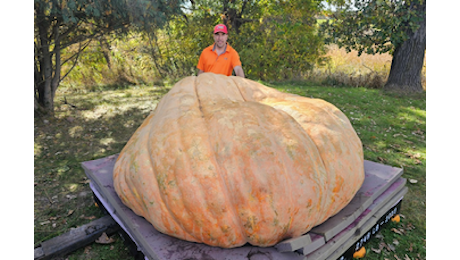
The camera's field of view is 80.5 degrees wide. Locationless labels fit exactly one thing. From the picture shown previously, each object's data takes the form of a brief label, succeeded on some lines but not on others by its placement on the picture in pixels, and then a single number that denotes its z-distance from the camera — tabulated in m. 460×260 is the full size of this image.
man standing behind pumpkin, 4.19
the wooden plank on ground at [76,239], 2.30
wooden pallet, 1.86
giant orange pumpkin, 1.81
